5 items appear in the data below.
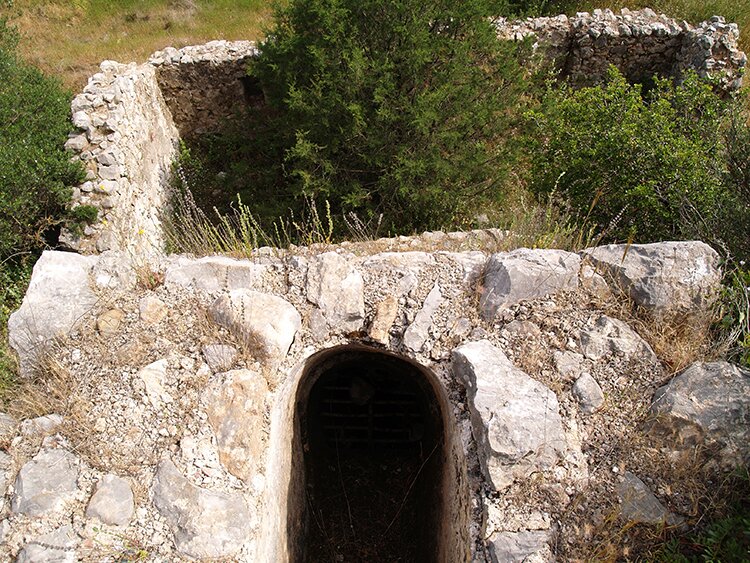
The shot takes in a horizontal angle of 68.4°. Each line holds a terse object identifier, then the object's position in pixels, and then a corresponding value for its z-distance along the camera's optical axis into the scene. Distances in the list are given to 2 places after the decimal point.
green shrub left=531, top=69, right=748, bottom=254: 5.64
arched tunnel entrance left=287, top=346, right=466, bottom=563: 5.16
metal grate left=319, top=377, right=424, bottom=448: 5.93
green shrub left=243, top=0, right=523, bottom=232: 7.08
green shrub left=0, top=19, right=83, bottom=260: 6.18
